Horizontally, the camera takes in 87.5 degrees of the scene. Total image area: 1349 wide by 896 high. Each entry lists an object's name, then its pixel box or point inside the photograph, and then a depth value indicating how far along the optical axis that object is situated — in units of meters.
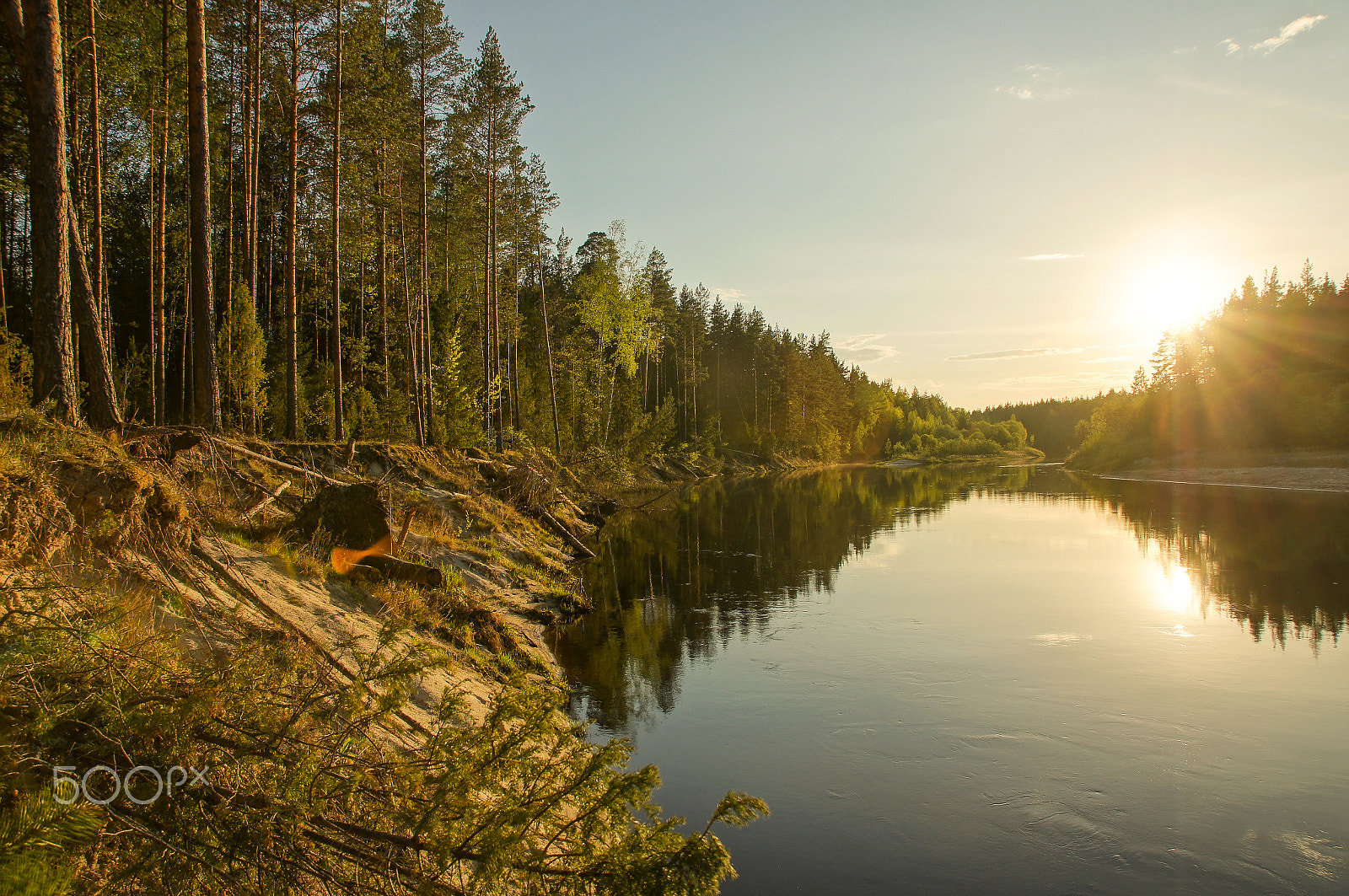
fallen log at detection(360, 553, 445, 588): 10.90
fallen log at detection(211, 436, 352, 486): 10.40
